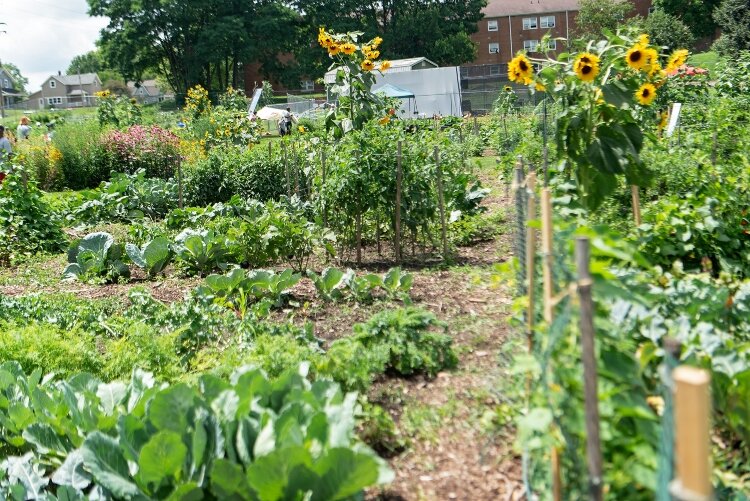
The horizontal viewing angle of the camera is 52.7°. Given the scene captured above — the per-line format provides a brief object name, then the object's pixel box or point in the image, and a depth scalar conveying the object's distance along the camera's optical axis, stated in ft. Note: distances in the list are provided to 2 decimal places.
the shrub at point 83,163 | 51.26
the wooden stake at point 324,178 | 25.92
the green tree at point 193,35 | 167.84
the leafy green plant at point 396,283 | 20.08
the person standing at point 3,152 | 34.27
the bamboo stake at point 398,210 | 24.21
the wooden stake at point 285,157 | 33.17
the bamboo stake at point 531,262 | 10.24
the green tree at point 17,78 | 426.51
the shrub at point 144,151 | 49.55
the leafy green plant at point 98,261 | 26.05
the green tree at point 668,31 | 121.80
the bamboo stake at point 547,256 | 8.77
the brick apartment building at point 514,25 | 209.46
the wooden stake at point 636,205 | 19.53
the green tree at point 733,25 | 95.51
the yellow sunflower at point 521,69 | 18.79
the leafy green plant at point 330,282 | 20.41
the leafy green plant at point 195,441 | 9.37
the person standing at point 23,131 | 66.32
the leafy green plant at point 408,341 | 14.66
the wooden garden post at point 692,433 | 5.01
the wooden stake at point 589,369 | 6.78
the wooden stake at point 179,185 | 37.31
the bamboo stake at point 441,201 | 24.77
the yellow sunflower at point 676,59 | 20.39
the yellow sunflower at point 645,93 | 19.64
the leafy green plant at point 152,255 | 25.70
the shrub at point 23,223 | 31.33
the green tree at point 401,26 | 174.50
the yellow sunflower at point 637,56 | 17.62
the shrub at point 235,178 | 38.83
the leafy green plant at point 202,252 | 25.54
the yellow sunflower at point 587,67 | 17.17
